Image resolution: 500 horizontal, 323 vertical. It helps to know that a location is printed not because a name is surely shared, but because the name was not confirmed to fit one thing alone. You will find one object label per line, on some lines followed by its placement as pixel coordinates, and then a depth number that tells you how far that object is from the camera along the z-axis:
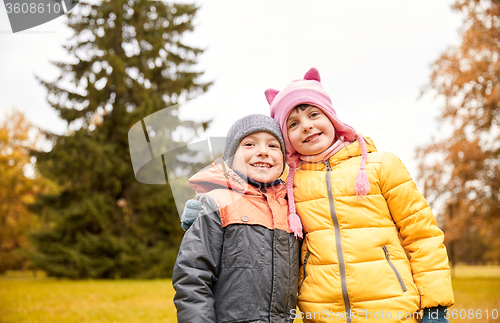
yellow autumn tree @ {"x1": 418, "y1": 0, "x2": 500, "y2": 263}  11.72
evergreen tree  14.59
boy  1.73
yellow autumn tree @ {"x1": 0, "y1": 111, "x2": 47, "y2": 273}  21.09
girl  1.88
